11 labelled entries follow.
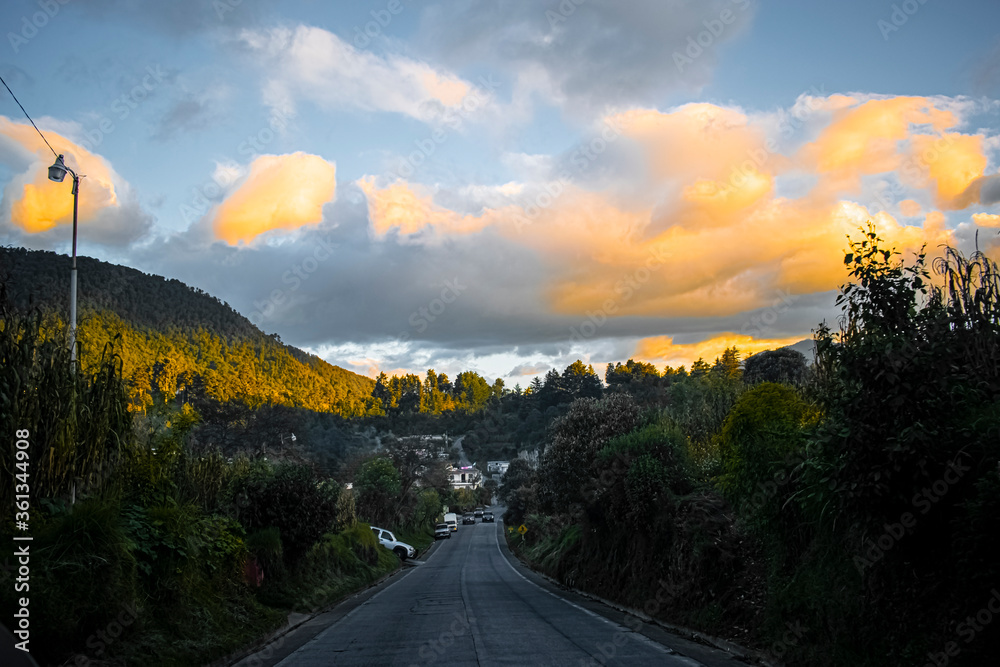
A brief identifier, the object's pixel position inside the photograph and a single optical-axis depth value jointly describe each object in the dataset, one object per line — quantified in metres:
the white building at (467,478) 127.88
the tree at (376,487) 49.97
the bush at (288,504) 19.45
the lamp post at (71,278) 11.62
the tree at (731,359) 63.53
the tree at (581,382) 132.75
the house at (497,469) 149.88
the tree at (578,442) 25.53
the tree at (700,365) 58.86
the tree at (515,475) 82.25
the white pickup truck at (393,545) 43.56
